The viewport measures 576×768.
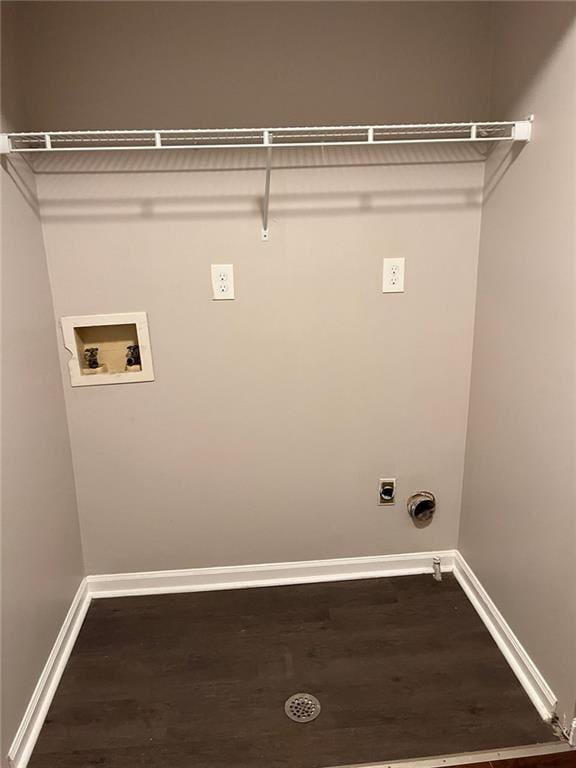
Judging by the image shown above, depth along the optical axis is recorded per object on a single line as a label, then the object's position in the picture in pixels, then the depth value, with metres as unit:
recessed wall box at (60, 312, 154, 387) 1.83
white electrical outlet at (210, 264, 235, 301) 1.80
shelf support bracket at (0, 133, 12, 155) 1.42
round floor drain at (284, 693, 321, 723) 1.56
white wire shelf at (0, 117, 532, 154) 1.51
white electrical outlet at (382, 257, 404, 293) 1.84
